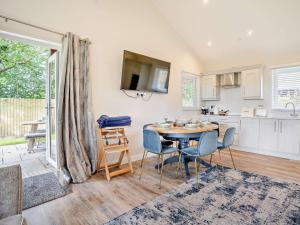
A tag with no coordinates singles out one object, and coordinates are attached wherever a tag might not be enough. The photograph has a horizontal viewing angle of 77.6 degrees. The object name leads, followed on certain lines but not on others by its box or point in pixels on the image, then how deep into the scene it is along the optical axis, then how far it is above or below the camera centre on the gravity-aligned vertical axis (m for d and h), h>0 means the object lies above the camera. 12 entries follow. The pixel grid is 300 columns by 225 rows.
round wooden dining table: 2.67 -0.32
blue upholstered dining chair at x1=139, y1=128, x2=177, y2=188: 2.65 -0.49
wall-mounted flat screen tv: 3.59 +0.77
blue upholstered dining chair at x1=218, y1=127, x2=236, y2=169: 2.97 -0.46
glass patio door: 3.25 +0.04
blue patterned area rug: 1.87 -1.08
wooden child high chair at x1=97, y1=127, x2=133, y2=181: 2.92 -0.61
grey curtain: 2.72 -0.09
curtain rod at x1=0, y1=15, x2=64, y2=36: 2.32 +1.14
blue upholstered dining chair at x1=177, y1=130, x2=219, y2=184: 2.58 -0.50
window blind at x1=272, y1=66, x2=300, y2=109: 4.23 +0.57
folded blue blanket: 2.90 -0.18
